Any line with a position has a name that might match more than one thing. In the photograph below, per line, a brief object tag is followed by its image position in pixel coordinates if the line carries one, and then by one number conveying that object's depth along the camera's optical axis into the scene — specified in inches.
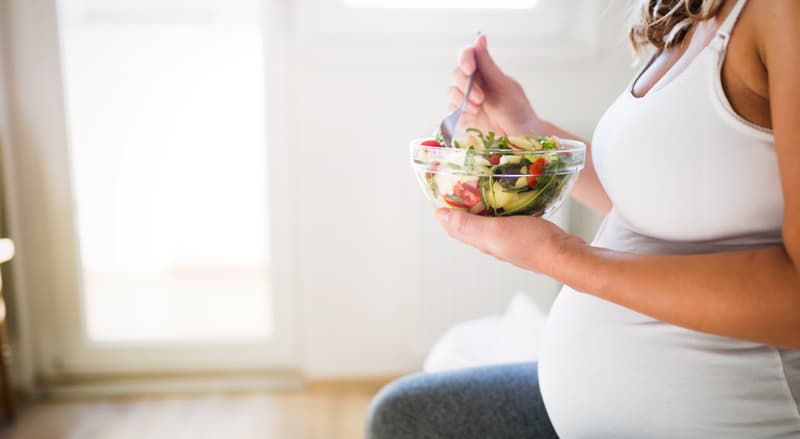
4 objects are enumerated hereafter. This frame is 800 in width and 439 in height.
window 75.6
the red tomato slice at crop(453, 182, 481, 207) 26.6
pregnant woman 21.2
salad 25.9
